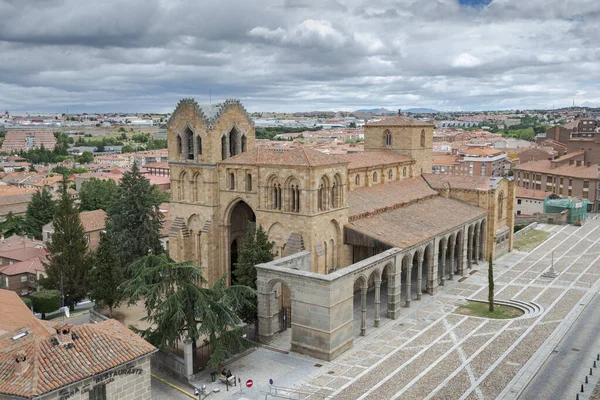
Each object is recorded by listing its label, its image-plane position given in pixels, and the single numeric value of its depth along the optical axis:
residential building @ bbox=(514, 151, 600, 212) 98.38
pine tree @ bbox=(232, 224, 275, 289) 40.47
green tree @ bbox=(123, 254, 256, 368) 32.12
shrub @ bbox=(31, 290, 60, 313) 46.91
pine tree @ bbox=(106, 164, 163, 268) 53.41
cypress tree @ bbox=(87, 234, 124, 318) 43.06
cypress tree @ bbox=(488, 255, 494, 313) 44.69
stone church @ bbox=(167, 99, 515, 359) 37.19
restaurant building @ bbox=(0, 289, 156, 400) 23.80
